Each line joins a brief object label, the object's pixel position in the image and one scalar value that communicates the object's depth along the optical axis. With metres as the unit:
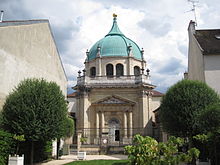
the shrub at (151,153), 6.58
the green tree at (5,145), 14.27
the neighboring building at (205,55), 21.92
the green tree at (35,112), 15.61
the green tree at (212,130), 13.29
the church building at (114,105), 33.00
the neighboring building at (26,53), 16.38
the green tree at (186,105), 18.02
